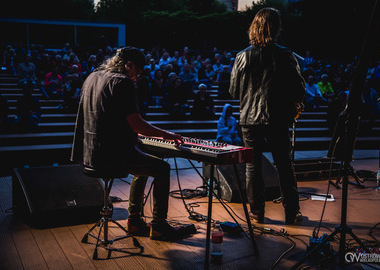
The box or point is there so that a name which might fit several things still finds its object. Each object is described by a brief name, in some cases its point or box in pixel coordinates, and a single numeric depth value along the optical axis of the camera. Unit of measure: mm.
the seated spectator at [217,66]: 13348
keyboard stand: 2672
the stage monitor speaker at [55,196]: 3387
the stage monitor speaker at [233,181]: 4215
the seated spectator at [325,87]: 11129
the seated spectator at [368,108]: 9773
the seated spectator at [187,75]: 10641
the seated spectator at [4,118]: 7340
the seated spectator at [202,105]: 9297
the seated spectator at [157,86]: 10023
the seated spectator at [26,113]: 7465
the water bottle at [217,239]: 2988
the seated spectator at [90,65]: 10898
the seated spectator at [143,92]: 8656
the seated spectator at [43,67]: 10641
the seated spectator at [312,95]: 10641
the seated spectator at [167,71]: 10648
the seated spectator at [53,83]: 9414
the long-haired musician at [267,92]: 3250
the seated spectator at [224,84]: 11055
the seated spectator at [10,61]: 11570
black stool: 2797
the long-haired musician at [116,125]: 2717
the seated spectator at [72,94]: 8562
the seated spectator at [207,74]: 11514
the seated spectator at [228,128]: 7184
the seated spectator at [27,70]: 10196
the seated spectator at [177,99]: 9266
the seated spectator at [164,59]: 12473
